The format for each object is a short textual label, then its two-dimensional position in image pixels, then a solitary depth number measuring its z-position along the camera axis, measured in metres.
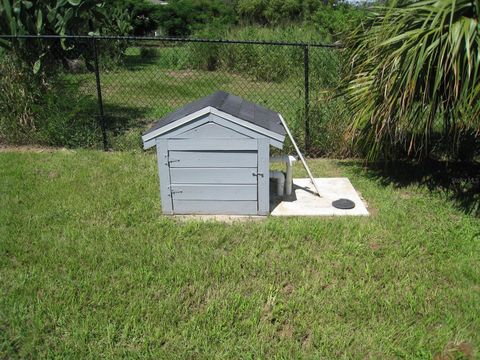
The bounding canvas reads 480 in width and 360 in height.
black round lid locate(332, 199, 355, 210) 4.38
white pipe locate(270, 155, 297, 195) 4.47
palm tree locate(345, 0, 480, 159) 3.91
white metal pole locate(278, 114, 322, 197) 4.59
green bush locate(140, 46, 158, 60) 16.51
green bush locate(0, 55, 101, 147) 6.36
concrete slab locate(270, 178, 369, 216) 4.30
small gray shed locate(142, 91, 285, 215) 3.95
